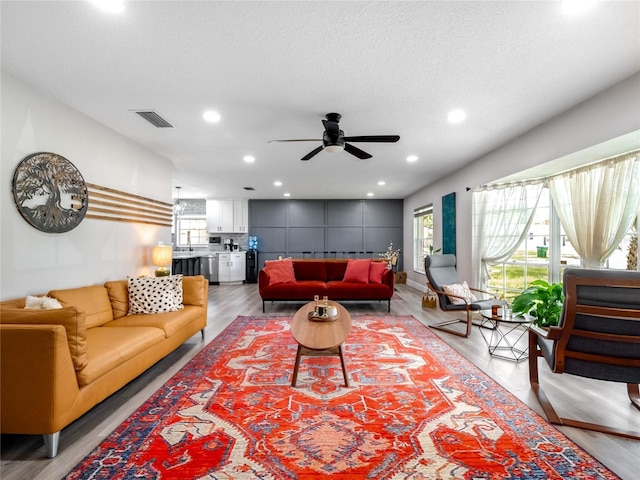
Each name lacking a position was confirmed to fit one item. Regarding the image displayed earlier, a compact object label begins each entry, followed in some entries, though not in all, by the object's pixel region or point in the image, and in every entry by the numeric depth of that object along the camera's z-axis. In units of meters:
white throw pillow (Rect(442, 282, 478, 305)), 4.04
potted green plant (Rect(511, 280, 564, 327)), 2.88
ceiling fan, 3.04
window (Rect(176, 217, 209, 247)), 9.55
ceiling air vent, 3.17
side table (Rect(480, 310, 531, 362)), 2.99
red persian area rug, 1.55
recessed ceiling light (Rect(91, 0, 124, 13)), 1.70
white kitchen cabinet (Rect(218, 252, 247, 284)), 8.66
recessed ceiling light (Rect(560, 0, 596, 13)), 1.70
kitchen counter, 7.44
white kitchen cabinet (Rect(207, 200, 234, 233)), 9.25
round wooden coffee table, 2.33
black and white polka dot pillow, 3.22
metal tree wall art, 2.53
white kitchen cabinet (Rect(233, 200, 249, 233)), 9.31
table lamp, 4.26
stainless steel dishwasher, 8.58
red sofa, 5.21
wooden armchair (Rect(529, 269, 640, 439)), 1.79
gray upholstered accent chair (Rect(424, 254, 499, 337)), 3.78
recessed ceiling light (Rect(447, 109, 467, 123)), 3.13
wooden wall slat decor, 3.37
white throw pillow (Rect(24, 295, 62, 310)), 2.20
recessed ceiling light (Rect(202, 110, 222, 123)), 3.17
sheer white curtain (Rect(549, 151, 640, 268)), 2.93
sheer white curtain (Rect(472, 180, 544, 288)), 4.33
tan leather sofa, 1.62
